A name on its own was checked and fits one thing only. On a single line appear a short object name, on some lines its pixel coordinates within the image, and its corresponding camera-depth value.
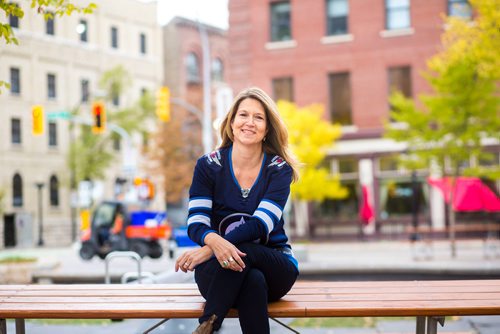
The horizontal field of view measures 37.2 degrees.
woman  4.29
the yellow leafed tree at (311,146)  28.09
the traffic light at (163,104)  28.50
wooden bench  4.33
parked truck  23.97
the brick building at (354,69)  31.20
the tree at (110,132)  40.38
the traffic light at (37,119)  23.70
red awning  19.69
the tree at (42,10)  5.53
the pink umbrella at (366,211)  25.97
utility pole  30.78
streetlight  38.38
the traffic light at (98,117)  27.59
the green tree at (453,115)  21.62
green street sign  24.64
